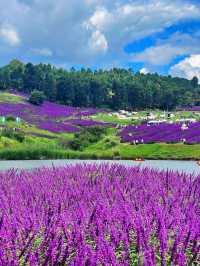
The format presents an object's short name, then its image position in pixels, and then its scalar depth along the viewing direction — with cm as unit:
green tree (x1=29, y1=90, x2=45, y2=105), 9738
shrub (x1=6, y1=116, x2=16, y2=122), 7143
